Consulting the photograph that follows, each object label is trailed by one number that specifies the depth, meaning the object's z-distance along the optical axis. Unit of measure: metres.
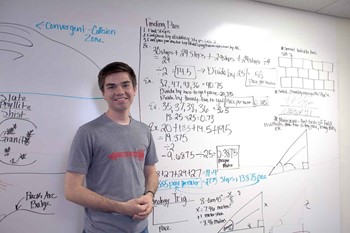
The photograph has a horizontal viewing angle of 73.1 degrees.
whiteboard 1.39
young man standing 1.17
